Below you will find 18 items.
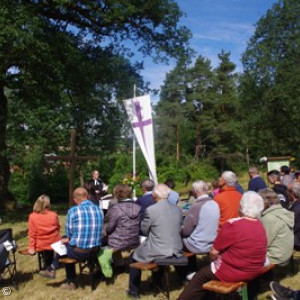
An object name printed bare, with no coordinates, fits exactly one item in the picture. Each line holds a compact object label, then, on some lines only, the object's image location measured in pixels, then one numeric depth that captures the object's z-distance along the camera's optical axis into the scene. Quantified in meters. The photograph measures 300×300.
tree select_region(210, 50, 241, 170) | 42.52
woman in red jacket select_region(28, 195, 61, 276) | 6.51
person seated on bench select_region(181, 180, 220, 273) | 5.64
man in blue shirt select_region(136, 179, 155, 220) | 6.94
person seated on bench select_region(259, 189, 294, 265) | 5.40
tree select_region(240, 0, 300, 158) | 25.91
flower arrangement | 11.80
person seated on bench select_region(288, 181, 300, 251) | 6.12
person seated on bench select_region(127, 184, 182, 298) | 5.32
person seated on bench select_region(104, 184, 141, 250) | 6.15
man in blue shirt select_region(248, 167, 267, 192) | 8.67
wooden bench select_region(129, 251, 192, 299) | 5.18
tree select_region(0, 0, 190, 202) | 12.13
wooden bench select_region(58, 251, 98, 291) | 5.80
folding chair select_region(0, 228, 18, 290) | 5.76
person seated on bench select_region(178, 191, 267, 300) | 4.32
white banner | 11.20
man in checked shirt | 5.85
